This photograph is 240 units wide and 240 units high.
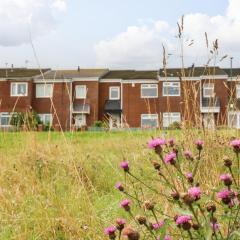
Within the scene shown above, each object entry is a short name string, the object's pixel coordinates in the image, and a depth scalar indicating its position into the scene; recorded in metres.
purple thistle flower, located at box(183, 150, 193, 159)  2.05
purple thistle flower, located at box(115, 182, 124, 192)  1.85
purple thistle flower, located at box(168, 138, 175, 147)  2.05
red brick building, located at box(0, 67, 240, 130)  40.19
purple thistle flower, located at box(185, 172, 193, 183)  1.75
